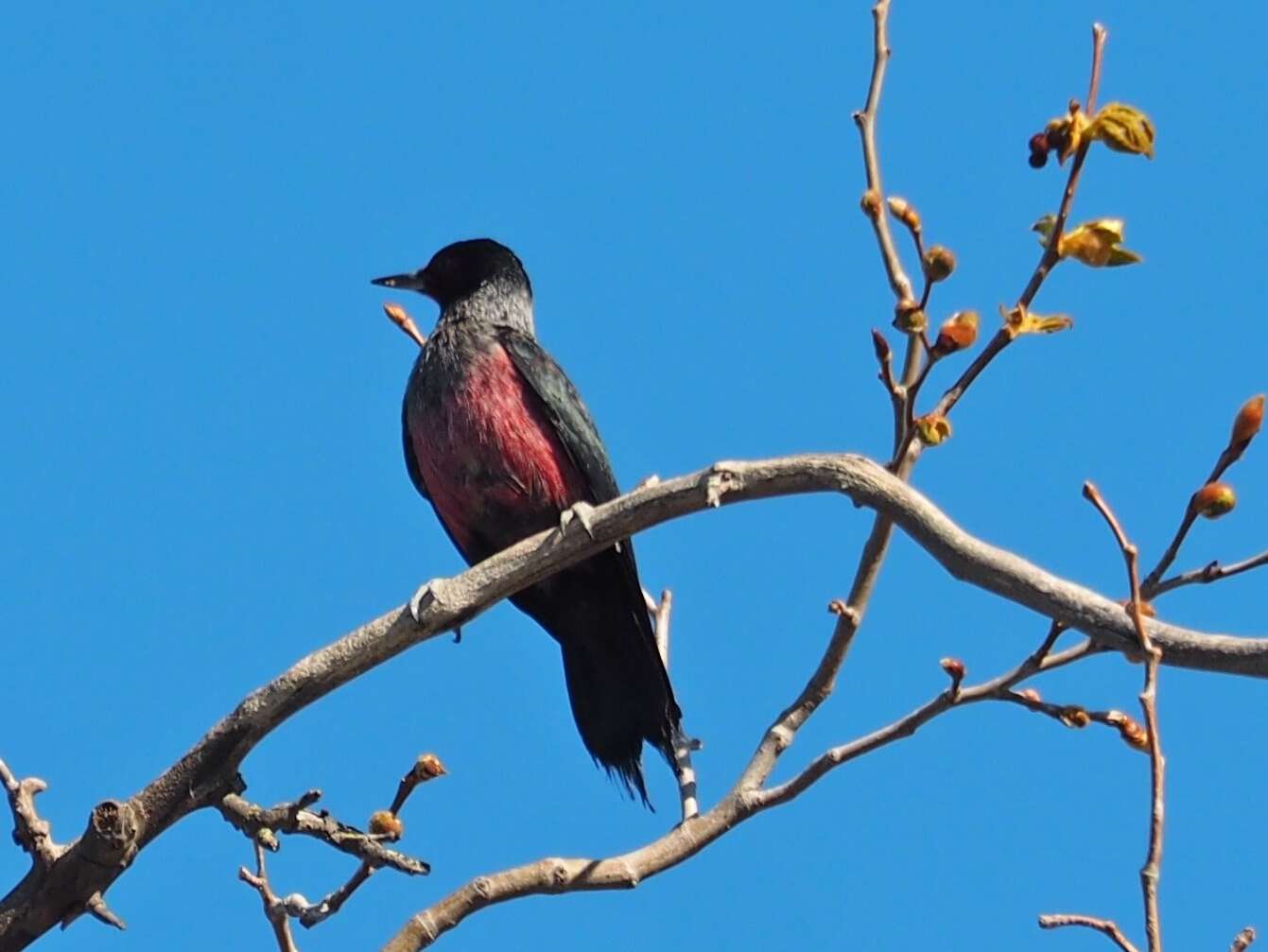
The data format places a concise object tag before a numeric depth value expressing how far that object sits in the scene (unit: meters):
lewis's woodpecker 12.91
